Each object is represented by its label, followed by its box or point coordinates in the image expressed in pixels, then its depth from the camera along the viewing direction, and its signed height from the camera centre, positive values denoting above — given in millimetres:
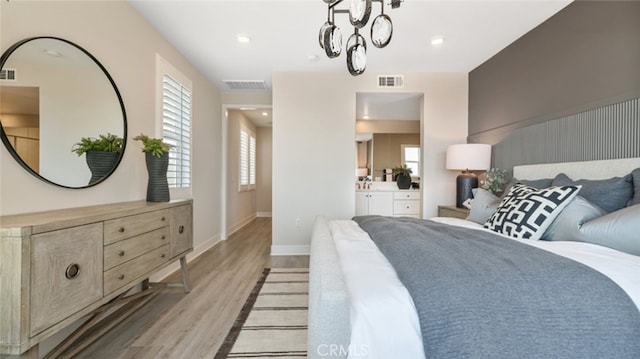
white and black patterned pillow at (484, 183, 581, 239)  1651 -195
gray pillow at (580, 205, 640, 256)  1316 -255
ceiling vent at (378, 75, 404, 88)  3867 +1445
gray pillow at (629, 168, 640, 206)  1517 -29
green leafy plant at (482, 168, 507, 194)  2971 -10
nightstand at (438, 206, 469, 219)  3060 -382
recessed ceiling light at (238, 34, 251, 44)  2886 +1556
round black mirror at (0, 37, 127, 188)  1451 +454
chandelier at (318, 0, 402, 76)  1537 +936
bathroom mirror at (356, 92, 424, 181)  4988 +778
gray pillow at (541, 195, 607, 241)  1559 -225
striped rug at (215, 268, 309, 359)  1638 -1050
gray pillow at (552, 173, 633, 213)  1604 -67
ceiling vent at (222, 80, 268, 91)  4250 +1563
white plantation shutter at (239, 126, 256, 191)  6086 +494
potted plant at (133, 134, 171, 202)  2211 +100
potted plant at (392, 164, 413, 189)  4520 +41
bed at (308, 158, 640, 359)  814 -413
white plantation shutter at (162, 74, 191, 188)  3000 +614
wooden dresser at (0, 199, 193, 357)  1078 -432
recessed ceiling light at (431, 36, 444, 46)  2926 +1567
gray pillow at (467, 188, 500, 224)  2266 -219
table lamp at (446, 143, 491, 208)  3211 +230
